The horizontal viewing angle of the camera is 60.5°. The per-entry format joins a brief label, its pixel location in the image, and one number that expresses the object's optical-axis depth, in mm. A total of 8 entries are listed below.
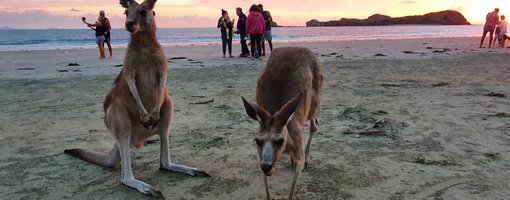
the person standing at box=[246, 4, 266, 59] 12131
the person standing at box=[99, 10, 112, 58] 12974
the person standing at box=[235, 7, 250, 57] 13320
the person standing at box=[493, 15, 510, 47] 16656
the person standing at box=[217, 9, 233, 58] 13477
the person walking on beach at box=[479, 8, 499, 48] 15709
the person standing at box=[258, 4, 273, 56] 13234
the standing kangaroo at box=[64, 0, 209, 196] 3256
